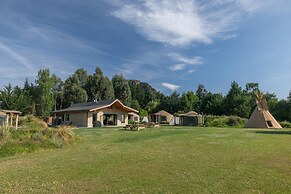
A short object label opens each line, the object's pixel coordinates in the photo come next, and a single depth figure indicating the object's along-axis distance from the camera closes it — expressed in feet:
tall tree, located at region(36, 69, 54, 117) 115.18
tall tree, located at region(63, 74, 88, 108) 131.36
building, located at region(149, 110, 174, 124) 133.36
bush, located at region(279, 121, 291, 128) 81.18
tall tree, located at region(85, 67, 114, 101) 138.49
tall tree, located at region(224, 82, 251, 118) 119.63
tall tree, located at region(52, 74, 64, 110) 140.76
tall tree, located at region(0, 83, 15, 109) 95.30
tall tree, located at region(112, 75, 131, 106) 146.09
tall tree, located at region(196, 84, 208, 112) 175.87
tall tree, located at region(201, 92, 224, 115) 128.63
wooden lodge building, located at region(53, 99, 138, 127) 79.71
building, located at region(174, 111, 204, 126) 99.90
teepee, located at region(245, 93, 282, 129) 71.11
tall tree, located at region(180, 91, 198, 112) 150.89
